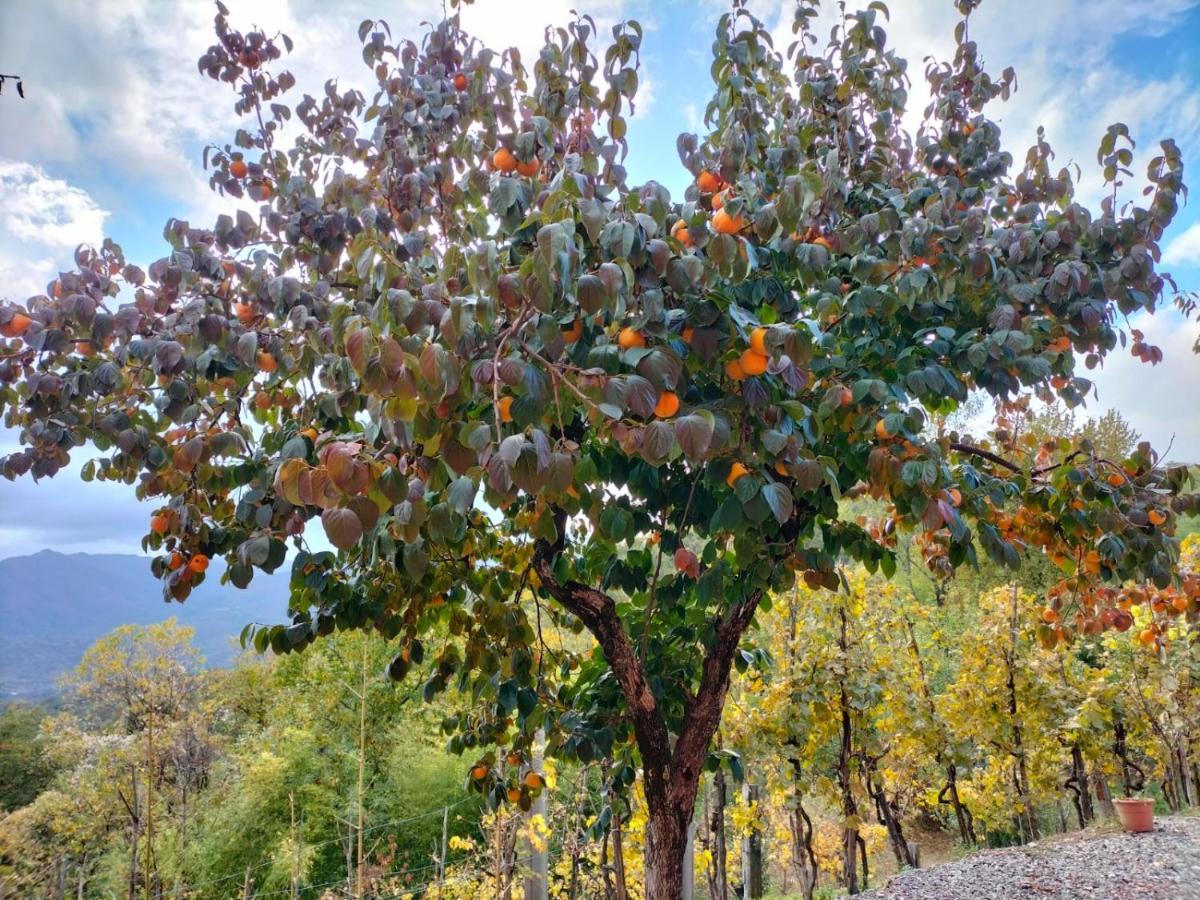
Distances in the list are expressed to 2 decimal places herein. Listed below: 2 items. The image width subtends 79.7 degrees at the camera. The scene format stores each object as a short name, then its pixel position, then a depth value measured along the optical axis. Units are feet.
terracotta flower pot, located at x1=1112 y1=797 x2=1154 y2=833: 14.75
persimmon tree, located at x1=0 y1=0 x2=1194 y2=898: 3.66
